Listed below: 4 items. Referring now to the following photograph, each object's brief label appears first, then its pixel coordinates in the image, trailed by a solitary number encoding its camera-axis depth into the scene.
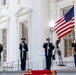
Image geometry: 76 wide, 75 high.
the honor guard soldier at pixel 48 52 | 18.83
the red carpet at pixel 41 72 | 15.72
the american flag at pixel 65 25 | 18.16
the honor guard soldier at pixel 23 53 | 19.83
